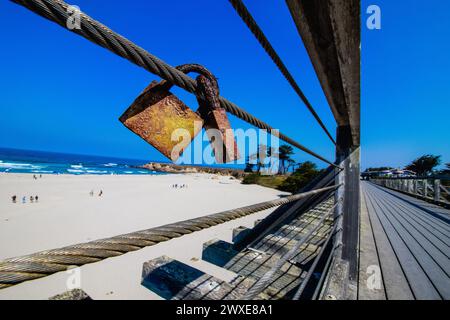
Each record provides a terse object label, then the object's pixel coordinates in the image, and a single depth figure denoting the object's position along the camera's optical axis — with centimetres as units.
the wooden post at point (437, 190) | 1016
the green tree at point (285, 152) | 6308
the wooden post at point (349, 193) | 259
